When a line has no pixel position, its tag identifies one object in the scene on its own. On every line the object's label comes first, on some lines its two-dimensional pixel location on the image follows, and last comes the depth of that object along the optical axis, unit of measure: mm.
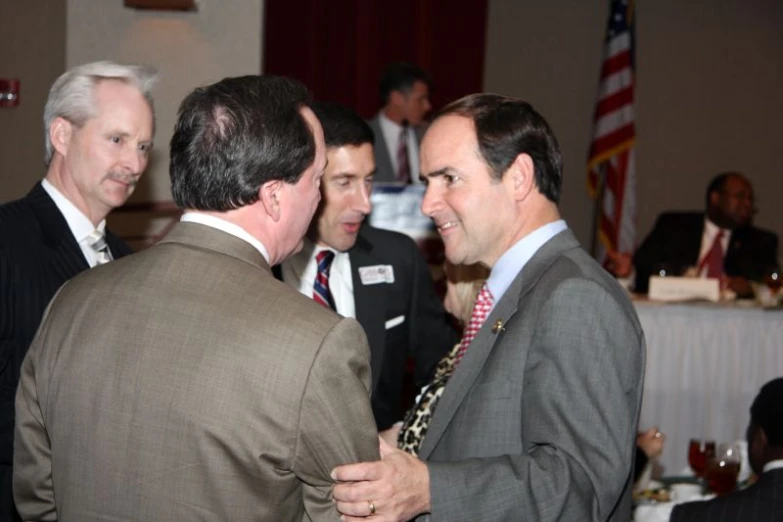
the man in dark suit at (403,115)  6711
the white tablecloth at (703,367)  5289
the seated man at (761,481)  2348
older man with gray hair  2375
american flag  8242
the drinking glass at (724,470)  2947
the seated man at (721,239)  6492
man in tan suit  1453
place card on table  5496
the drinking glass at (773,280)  5523
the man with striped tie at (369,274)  2846
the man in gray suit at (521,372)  1703
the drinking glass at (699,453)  3129
